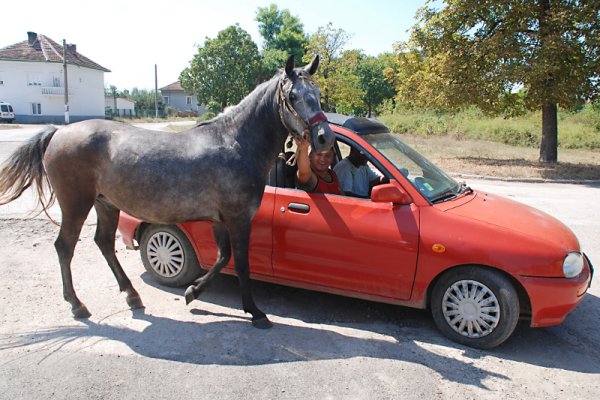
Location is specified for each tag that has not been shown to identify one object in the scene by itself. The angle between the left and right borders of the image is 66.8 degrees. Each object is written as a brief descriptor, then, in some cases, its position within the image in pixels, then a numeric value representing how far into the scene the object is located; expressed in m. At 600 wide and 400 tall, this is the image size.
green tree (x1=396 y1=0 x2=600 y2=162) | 15.66
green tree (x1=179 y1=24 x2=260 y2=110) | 45.53
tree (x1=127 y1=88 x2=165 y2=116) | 70.19
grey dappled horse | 3.99
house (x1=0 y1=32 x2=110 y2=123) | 51.78
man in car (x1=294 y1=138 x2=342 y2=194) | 4.43
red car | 3.67
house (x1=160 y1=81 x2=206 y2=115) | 84.06
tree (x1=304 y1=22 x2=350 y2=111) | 27.50
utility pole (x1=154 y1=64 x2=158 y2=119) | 62.91
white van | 44.16
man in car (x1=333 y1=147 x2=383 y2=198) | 4.61
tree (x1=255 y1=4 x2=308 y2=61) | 53.88
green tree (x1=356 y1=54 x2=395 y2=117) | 49.69
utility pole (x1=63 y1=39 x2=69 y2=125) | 41.03
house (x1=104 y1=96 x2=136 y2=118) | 68.19
